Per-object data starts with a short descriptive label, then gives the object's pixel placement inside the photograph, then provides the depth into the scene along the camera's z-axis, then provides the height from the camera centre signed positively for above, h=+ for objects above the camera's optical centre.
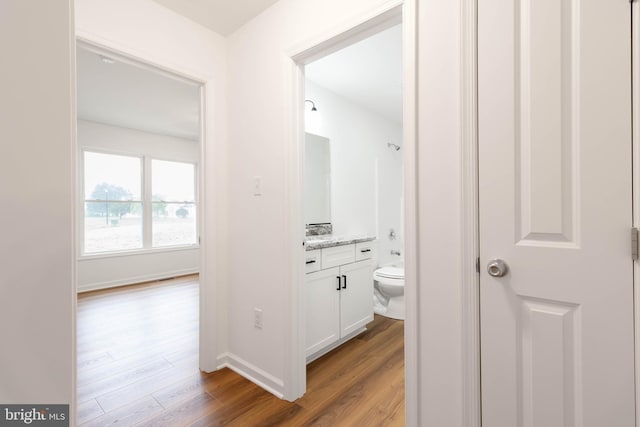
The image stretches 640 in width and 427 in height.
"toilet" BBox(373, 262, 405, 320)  3.09 -0.89
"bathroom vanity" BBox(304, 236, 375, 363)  2.18 -0.66
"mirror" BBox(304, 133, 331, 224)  3.00 +0.33
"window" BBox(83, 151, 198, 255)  4.62 +0.16
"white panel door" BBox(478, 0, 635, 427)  0.90 -0.01
